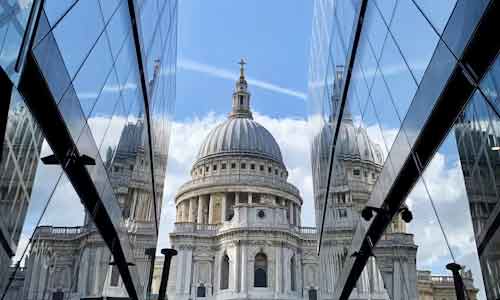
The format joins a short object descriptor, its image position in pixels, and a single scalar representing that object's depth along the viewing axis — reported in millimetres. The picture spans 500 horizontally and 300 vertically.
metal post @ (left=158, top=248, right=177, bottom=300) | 19716
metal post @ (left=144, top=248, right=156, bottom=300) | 22800
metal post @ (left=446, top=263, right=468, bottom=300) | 7012
